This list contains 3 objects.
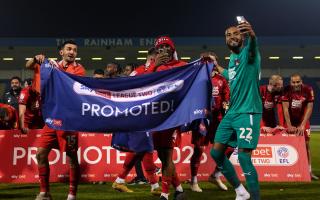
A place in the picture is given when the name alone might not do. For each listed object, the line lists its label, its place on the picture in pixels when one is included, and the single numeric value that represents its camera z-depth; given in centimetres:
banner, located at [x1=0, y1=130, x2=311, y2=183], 824
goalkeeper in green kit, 477
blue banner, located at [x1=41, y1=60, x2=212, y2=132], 546
